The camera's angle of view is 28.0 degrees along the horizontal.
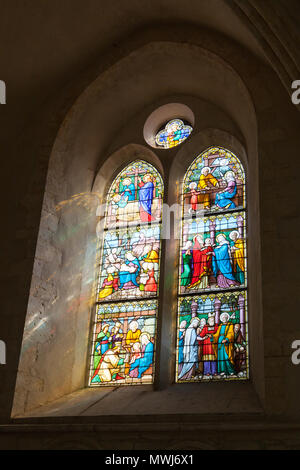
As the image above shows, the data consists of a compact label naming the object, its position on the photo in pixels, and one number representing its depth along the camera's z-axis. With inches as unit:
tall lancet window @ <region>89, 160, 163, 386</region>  259.1
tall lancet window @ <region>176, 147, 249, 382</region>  244.2
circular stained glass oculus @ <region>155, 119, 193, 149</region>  307.7
